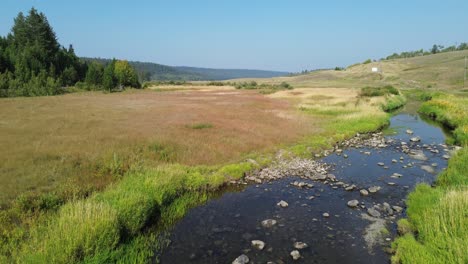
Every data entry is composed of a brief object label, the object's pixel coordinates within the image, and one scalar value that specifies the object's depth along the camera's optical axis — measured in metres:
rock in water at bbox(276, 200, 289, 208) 11.97
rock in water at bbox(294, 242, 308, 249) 8.97
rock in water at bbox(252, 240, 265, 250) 8.93
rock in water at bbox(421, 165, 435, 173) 16.28
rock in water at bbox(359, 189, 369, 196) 13.26
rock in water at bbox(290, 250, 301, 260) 8.45
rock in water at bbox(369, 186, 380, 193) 13.55
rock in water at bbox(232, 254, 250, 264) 8.14
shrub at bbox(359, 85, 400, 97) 58.48
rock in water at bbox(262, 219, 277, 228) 10.37
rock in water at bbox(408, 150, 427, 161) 19.01
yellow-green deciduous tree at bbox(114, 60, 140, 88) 98.38
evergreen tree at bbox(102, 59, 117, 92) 81.49
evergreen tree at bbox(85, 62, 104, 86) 90.38
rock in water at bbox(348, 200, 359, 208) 12.00
